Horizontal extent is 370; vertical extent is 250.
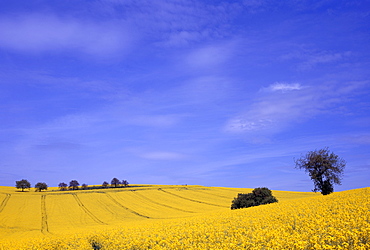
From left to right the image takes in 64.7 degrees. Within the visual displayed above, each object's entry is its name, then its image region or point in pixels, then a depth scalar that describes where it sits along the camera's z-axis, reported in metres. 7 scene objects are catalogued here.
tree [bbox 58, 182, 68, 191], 106.81
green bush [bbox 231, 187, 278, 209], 46.56
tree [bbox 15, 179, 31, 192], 98.94
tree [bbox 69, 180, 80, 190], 106.31
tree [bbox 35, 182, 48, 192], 97.44
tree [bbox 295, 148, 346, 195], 44.78
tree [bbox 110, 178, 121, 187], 106.85
